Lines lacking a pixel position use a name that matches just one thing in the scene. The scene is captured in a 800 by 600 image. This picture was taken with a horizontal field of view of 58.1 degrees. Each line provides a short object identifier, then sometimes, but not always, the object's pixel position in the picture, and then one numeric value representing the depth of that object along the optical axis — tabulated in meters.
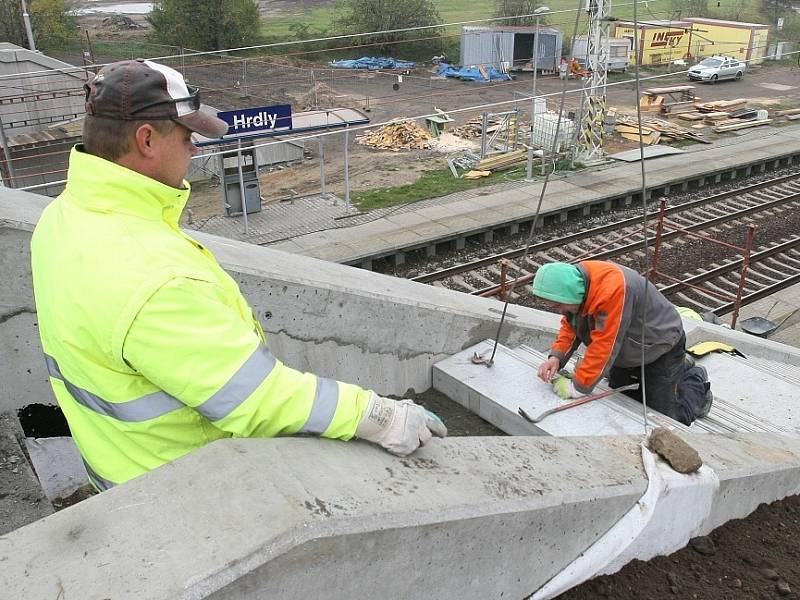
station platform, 16.16
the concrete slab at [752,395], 5.87
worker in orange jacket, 5.05
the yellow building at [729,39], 42.25
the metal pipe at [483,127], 21.27
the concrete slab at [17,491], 3.20
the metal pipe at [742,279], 11.26
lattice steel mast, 19.62
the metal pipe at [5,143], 16.11
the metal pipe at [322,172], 17.80
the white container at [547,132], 22.39
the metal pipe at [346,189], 18.02
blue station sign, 15.59
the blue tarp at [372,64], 44.09
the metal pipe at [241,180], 16.60
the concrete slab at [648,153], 23.18
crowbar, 4.85
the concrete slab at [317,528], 2.02
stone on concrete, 3.51
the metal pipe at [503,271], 10.05
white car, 37.94
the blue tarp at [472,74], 40.78
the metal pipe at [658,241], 12.58
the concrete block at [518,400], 4.89
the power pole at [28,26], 22.09
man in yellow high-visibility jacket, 2.08
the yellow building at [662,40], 41.94
